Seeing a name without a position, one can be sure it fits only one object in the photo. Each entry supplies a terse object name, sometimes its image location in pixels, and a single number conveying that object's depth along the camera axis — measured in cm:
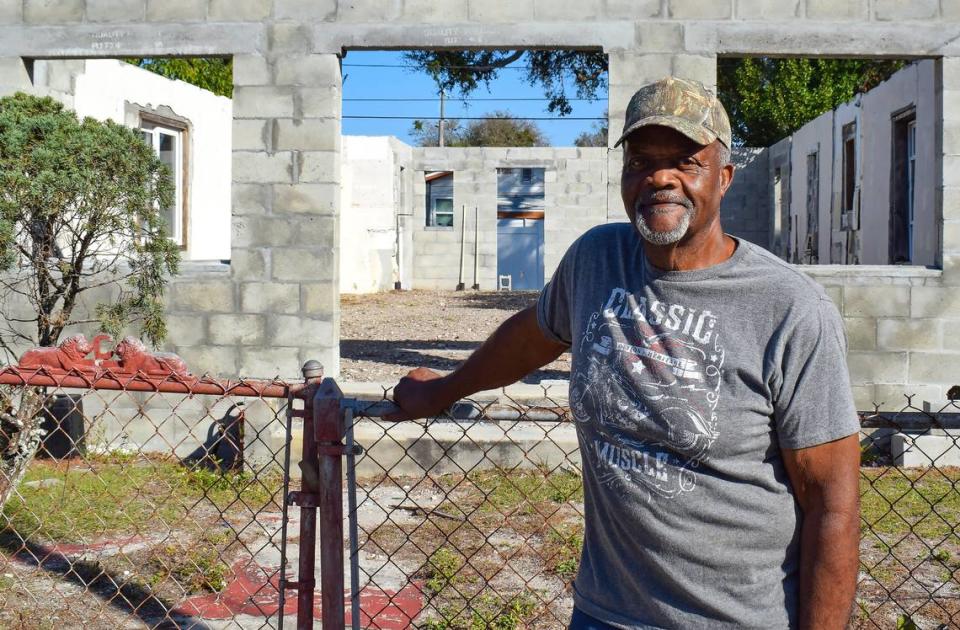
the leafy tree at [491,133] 5328
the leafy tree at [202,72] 1688
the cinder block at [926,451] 726
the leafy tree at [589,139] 5162
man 186
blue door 3156
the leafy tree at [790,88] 2431
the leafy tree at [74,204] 579
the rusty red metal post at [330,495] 265
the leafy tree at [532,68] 1817
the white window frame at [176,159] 1099
